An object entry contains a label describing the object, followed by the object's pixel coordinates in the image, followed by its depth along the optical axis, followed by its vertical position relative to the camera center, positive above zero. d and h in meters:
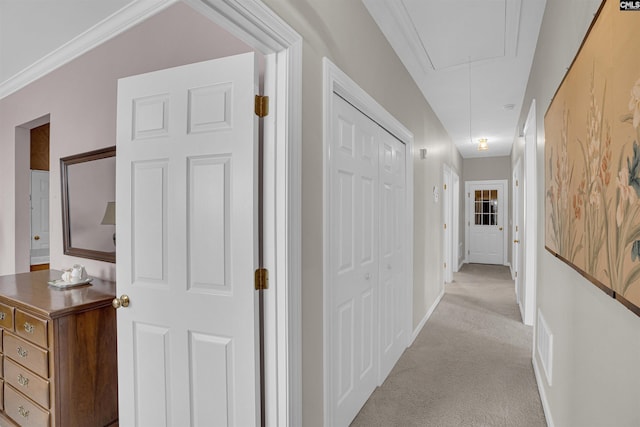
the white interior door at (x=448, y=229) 6.11 -0.36
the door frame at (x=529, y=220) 3.65 -0.11
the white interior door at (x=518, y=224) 4.45 -0.22
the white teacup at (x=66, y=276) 2.22 -0.41
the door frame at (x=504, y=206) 8.15 +0.08
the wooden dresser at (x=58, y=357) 1.82 -0.81
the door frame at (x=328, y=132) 1.71 +0.40
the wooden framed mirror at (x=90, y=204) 2.33 +0.07
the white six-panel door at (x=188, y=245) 1.42 -0.15
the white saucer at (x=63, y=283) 2.16 -0.45
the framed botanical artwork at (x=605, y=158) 0.78 +0.15
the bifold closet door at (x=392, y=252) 2.64 -0.35
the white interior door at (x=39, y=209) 3.65 +0.05
